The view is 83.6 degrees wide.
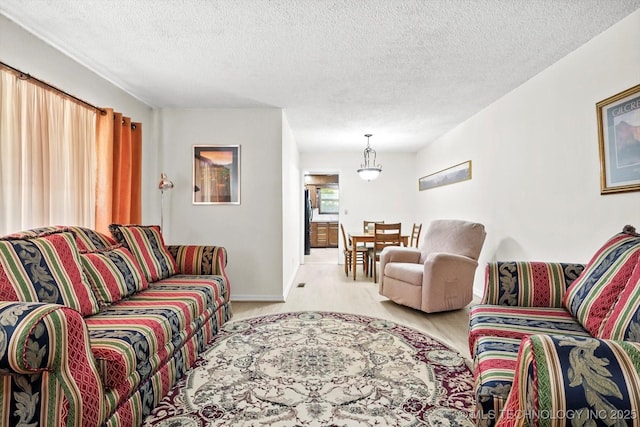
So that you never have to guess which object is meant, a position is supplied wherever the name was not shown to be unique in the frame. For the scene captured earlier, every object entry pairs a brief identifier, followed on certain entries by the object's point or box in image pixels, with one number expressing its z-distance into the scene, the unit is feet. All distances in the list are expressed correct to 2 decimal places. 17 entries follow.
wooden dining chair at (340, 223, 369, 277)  19.34
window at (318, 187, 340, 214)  37.01
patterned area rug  5.98
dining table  18.10
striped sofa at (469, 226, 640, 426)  2.48
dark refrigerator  29.42
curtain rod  7.36
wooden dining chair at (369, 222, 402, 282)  17.28
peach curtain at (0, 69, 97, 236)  7.45
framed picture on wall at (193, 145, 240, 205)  13.94
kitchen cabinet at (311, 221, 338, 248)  35.73
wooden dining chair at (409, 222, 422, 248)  19.60
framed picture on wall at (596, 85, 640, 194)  7.28
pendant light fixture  19.24
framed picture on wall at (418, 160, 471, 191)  15.73
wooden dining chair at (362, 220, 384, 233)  21.63
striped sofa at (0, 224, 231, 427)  4.04
